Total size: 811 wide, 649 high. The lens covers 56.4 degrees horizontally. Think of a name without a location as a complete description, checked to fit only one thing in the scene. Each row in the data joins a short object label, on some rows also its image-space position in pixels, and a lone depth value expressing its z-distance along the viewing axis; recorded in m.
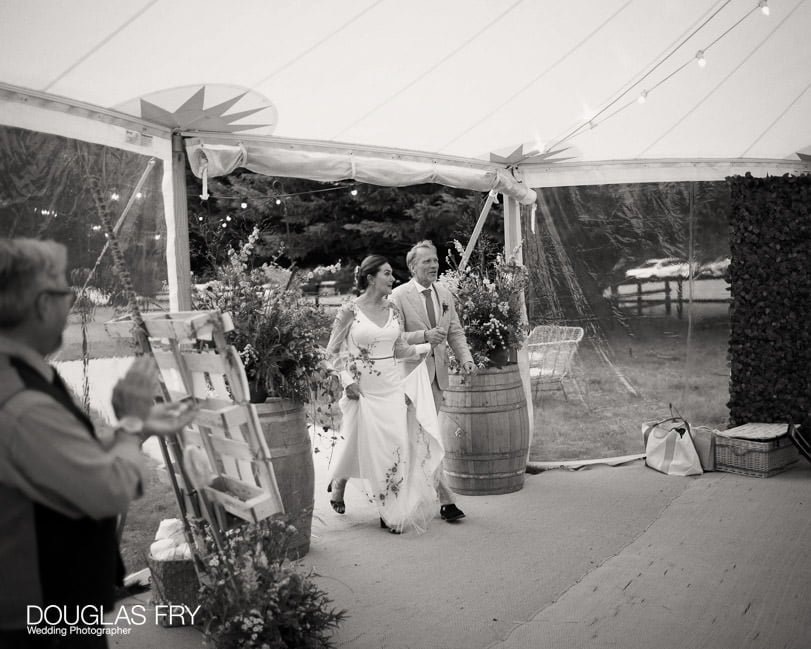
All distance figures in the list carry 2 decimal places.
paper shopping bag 6.22
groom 5.47
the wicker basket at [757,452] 6.01
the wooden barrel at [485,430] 5.73
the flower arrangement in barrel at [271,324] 4.11
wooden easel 2.31
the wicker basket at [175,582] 3.46
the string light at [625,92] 5.28
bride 4.94
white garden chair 6.89
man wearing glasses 1.41
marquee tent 3.69
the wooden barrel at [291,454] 4.22
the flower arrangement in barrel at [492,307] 5.82
